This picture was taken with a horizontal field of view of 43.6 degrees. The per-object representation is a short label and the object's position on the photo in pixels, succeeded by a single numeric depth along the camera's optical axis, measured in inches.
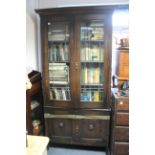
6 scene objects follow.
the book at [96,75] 107.3
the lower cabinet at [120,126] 91.2
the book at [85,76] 108.2
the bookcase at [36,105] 98.8
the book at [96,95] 108.0
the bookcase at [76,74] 102.4
